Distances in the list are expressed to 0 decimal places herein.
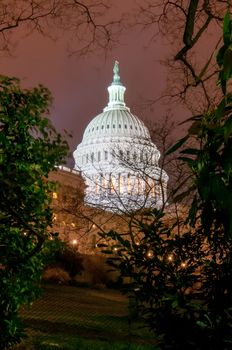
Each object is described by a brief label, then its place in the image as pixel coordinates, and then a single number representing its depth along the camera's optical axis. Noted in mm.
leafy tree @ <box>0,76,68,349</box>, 6348
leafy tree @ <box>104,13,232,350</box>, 2980
